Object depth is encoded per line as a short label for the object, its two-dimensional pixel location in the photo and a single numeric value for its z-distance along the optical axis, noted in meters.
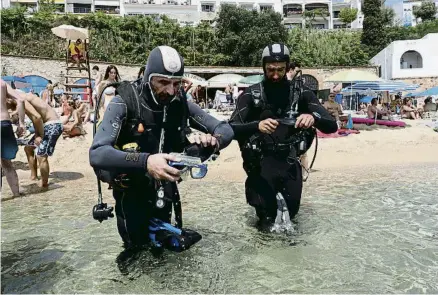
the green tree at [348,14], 62.12
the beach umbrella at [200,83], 21.39
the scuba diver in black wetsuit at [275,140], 4.17
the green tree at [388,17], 48.06
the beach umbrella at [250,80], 24.91
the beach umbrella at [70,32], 15.64
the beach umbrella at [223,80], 32.19
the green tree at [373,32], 45.69
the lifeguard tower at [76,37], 15.40
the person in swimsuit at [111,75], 8.27
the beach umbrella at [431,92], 26.83
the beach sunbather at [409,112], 19.75
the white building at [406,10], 62.86
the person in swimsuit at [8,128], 5.02
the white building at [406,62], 39.41
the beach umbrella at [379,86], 18.10
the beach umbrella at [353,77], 17.34
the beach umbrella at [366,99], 29.95
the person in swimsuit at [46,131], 7.32
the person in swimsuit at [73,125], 11.73
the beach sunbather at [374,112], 16.73
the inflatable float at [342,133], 13.37
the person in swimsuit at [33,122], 6.98
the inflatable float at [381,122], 16.12
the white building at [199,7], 58.56
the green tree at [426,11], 57.66
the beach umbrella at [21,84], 21.08
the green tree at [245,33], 40.56
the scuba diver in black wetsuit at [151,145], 2.68
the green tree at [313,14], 63.53
